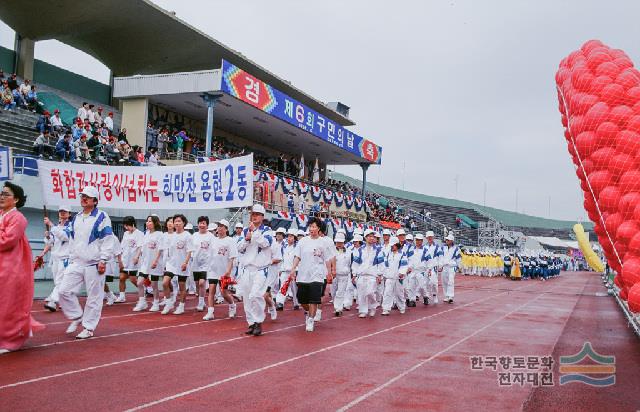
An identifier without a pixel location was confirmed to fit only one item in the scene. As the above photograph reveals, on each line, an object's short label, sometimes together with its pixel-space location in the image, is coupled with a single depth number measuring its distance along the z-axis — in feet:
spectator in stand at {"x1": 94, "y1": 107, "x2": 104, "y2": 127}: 67.77
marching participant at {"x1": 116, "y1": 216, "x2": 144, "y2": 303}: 39.72
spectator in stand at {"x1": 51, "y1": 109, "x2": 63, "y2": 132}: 61.16
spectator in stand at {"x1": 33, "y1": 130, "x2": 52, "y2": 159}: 55.31
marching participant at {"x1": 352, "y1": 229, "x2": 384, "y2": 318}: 40.68
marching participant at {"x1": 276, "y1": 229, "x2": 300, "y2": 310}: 44.66
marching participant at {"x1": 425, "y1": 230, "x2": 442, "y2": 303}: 53.21
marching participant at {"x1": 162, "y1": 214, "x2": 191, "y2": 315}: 36.58
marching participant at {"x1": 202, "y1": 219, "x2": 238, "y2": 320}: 36.14
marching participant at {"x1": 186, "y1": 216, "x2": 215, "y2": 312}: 36.81
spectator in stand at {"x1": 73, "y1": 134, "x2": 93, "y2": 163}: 56.75
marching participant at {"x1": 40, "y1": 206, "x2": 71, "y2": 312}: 33.17
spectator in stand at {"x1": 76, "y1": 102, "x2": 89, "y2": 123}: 64.67
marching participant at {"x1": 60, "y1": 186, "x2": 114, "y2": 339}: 25.53
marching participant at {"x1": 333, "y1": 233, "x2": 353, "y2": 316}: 42.24
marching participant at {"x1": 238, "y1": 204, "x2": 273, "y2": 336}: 28.89
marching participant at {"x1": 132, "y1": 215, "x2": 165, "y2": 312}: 37.70
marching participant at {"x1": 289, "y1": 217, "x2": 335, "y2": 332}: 31.99
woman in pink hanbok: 21.62
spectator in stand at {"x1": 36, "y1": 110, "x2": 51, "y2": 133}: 58.65
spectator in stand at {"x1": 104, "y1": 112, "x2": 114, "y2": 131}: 69.81
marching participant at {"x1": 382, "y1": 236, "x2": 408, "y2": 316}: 42.98
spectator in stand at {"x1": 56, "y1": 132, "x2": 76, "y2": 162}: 55.06
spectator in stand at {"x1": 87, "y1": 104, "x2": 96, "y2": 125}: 66.18
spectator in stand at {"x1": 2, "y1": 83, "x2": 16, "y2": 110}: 60.90
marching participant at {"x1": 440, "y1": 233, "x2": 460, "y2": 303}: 56.13
